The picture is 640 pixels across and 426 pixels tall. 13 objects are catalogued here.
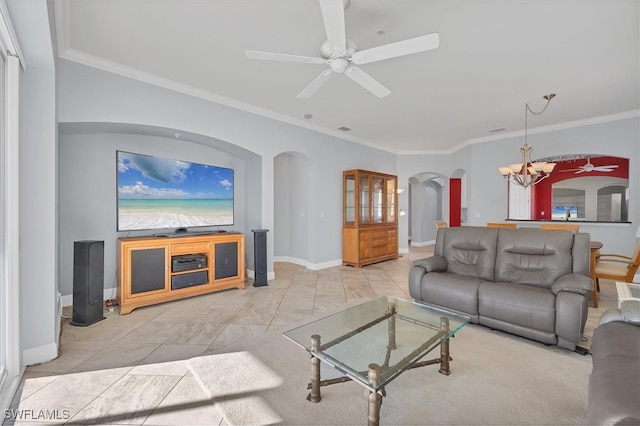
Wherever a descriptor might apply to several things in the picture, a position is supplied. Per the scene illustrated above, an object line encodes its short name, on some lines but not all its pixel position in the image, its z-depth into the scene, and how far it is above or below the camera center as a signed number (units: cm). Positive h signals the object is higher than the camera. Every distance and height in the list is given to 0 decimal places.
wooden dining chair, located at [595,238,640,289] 317 -72
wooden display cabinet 588 -20
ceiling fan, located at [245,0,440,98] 183 +123
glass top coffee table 148 -87
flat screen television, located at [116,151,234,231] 359 +23
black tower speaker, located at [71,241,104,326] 287 -72
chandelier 425 +65
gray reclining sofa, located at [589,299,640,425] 98 -68
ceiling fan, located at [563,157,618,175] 646 +100
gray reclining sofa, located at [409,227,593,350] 238 -72
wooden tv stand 327 -75
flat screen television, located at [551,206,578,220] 730 -6
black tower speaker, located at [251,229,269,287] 437 -75
